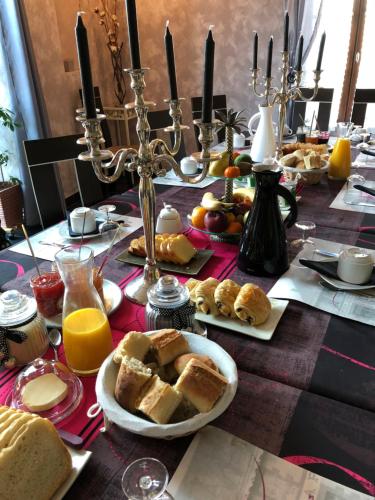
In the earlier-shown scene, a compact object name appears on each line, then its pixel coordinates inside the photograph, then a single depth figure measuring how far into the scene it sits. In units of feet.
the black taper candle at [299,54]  5.50
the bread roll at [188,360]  1.98
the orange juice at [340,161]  5.31
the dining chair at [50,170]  5.11
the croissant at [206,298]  2.67
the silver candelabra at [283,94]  5.57
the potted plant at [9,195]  8.40
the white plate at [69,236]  3.89
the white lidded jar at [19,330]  2.25
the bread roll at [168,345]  2.04
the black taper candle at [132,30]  2.07
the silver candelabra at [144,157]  2.34
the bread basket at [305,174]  5.13
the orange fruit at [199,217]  3.80
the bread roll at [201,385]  1.77
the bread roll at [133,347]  1.99
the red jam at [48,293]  2.65
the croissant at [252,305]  2.52
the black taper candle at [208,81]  2.26
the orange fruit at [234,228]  3.66
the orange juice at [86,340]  2.23
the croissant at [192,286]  2.75
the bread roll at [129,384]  1.82
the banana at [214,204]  3.76
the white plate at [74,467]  1.62
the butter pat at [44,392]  2.02
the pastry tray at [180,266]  3.26
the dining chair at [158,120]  7.00
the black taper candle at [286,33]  5.32
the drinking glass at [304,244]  3.52
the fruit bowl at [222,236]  3.64
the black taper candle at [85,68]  2.00
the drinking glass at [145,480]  1.55
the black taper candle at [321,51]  5.44
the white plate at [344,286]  2.88
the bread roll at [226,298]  2.61
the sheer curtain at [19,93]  7.93
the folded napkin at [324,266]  3.03
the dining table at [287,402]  1.76
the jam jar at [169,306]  2.27
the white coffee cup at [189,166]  5.38
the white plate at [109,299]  2.68
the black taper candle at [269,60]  5.41
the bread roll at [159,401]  1.74
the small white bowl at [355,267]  2.89
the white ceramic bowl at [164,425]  1.69
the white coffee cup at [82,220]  3.88
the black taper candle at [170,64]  2.70
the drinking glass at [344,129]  7.05
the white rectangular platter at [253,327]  2.51
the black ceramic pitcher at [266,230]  3.01
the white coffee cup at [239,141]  6.81
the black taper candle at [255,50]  5.87
